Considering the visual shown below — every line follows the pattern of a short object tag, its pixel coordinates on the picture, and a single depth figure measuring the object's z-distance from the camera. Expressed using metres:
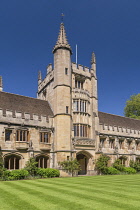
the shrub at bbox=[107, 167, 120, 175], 25.80
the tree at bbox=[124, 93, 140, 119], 44.62
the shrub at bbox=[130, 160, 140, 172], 29.67
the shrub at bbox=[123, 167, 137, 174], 27.44
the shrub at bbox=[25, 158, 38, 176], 21.02
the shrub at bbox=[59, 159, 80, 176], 22.61
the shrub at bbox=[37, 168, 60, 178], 20.83
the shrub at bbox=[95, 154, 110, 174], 25.64
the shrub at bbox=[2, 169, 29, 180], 18.70
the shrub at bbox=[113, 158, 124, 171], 27.52
